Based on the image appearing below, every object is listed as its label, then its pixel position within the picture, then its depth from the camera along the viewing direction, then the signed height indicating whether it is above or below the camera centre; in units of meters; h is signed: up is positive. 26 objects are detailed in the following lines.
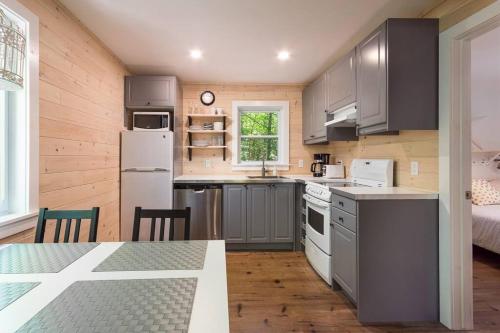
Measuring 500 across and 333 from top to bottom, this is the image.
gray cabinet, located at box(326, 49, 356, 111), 2.59 +0.86
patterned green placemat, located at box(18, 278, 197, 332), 0.71 -0.41
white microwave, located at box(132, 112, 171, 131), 3.56 +0.57
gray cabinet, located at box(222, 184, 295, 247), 3.58 -0.62
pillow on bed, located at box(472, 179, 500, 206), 3.56 -0.37
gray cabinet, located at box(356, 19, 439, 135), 2.01 +0.67
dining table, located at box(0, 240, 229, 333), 0.73 -0.41
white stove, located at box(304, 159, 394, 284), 2.56 -0.37
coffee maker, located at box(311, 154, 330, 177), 3.89 +0.04
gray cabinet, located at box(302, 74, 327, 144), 3.38 +0.72
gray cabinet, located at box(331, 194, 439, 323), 2.00 -0.69
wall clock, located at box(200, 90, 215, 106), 4.12 +1.02
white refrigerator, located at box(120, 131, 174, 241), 3.39 -0.10
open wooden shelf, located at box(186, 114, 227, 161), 4.03 +0.50
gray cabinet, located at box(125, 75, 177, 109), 3.59 +0.95
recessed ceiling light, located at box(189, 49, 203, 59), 3.00 +1.24
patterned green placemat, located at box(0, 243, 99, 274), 1.10 -0.41
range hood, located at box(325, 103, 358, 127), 2.68 +0.50
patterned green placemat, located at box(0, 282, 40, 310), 0.85 -0.42
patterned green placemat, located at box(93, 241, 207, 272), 1.11 -0.41
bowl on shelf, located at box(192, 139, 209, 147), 4.15 +0.35
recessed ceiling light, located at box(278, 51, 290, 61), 3.05 +1.26
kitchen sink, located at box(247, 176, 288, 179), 4.03 -0.17
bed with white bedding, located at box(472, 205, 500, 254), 3.00 -0.70
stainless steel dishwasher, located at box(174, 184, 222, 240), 3.52 -0.53
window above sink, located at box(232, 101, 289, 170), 4.24 +0.48
